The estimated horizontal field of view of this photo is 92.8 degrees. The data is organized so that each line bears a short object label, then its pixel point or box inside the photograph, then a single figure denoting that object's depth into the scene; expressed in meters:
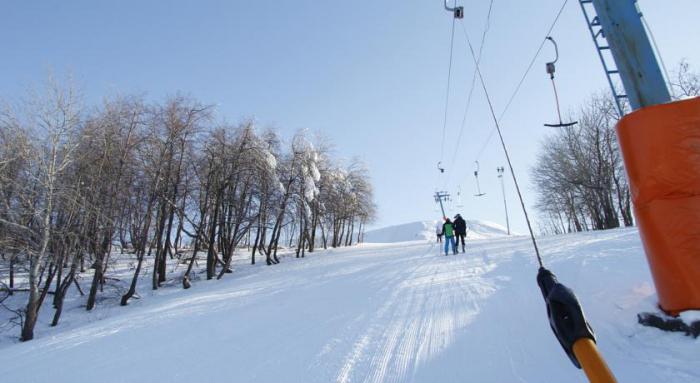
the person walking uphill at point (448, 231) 17.34
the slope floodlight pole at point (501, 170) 56.81
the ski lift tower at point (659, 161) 3.48
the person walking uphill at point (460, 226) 17.91
